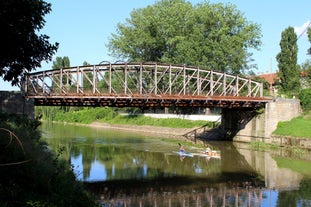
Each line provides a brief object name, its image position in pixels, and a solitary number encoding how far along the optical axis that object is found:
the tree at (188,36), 64.94
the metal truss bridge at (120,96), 43.56
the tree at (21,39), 20.84
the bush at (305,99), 51.78
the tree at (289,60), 63.62
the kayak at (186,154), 39.62
